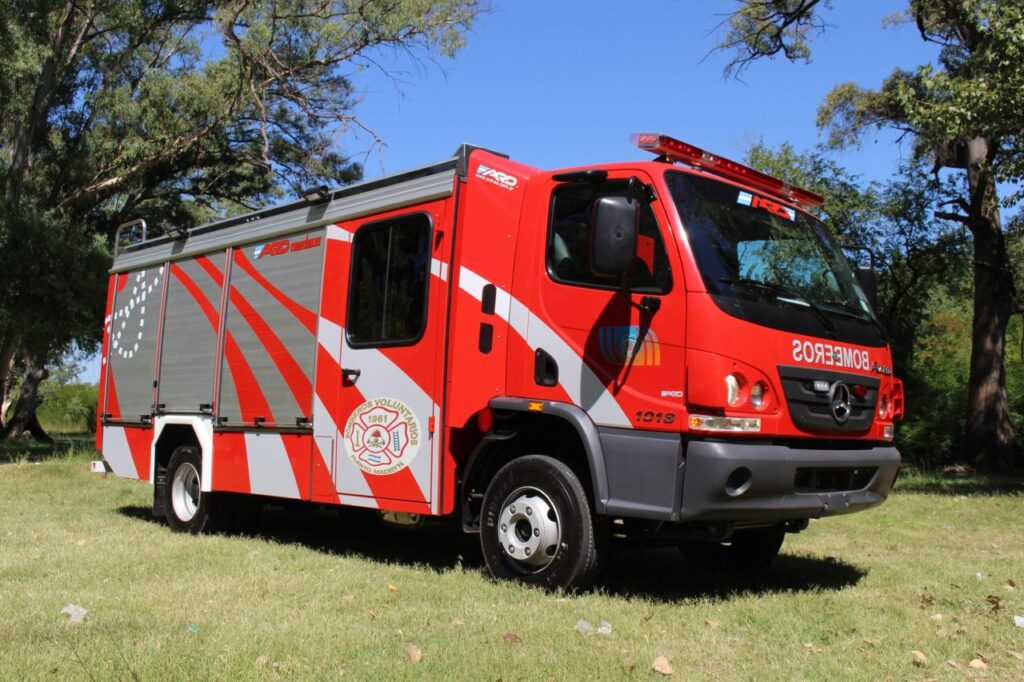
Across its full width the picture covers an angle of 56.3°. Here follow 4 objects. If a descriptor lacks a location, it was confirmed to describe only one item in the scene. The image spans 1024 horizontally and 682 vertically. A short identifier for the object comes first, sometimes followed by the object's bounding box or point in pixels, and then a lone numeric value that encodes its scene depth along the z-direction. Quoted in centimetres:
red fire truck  554
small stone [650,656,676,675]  436
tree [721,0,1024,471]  1606
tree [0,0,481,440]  1833
